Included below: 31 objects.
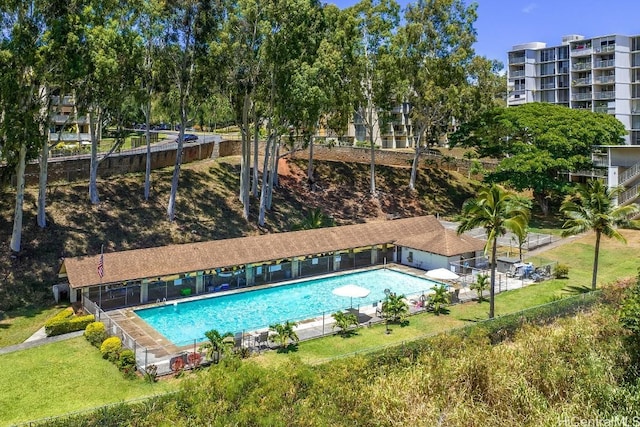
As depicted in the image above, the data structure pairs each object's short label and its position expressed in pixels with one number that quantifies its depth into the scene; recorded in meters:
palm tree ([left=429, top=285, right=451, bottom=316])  31.93
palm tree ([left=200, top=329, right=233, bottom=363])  24.48
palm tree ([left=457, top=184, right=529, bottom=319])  28.22
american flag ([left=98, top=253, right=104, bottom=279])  31.41
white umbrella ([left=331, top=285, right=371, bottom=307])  31.65
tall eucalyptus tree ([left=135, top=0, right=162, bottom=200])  39.97
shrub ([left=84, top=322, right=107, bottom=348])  26.87
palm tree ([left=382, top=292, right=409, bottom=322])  29.98
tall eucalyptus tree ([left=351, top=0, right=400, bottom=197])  54.62
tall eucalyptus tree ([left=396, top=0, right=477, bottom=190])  56.66
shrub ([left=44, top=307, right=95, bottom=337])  28.08
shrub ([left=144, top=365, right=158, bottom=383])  22.97
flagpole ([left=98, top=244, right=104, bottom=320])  31.43
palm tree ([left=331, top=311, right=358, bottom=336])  28.42
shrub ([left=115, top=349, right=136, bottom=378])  23.74
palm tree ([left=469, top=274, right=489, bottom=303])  34.38
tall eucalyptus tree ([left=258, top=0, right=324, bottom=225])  42.25
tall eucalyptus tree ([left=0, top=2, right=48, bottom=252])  32.22
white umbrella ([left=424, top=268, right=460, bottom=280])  35.78
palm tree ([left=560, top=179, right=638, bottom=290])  32.22
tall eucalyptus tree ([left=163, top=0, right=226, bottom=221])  41.12
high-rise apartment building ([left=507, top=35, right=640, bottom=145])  80.06
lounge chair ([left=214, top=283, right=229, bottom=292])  35.94
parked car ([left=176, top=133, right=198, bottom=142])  70.85
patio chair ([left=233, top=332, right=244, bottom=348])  25.69
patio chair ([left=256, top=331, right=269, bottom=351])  26.34
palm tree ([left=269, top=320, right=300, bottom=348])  26.38
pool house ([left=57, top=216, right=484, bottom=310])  32.28
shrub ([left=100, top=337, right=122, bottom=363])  24.98
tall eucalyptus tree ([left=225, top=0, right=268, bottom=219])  42.06
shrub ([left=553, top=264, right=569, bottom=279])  38.81
